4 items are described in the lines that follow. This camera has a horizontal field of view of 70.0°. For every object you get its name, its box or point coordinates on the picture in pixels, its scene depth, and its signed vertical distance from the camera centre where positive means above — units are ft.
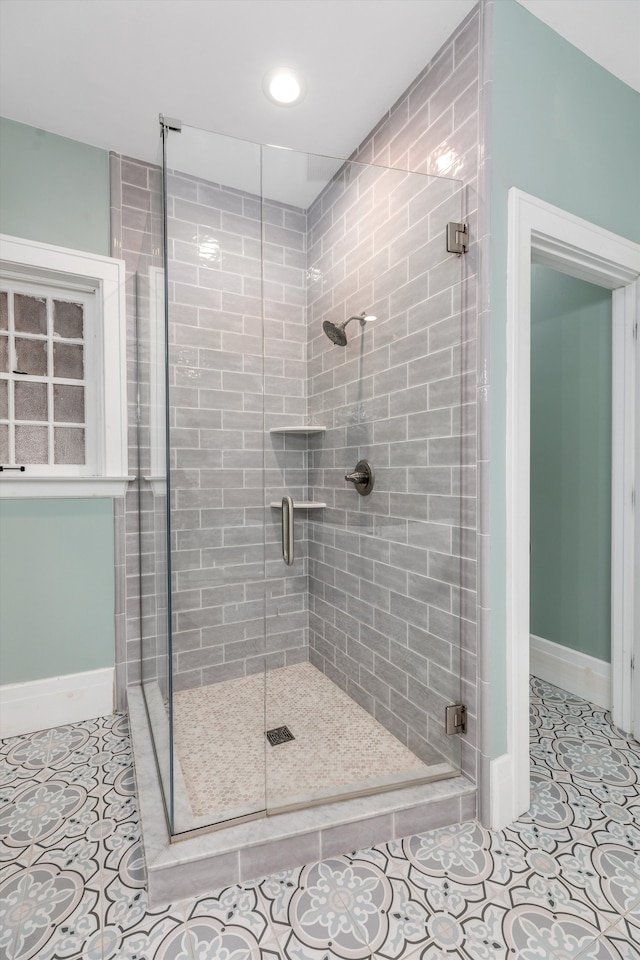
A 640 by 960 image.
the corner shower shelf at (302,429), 5.12 +0.53
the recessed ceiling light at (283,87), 5.74 +5.01
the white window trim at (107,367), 6.75 +1.68
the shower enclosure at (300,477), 4.68 -0.03
